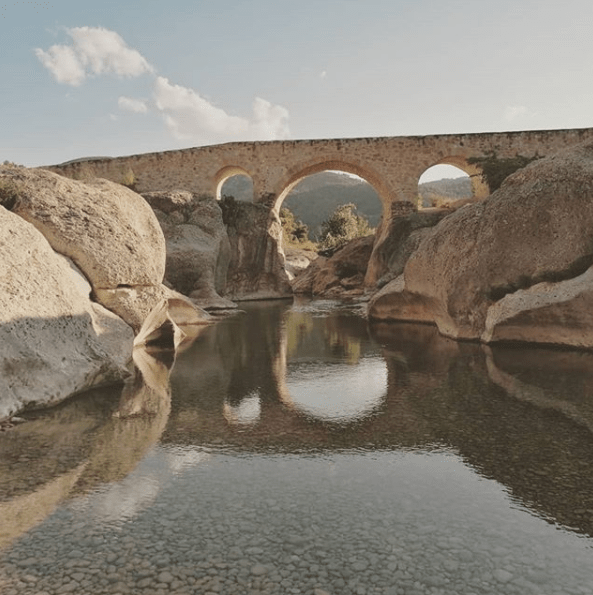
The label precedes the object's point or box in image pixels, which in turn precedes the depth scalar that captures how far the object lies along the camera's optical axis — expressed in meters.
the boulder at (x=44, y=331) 5.78
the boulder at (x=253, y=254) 25.91
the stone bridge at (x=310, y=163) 27.92
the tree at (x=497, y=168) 23.19
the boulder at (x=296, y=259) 37.44
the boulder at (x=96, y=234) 8.15
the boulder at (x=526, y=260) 9.05
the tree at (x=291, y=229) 47.97
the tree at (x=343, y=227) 52.94
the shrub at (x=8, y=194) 7.99
